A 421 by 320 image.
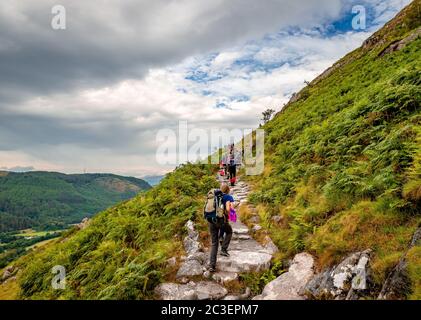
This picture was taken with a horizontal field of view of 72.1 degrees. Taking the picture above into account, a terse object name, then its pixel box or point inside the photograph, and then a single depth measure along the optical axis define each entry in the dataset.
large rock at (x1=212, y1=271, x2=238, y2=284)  7.37
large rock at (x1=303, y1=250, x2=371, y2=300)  5.04
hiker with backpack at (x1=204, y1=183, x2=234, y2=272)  7.86
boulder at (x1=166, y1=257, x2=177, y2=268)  8.22
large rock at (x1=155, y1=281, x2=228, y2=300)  6.77
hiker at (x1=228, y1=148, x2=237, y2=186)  17.64
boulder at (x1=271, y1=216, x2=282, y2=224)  9.92
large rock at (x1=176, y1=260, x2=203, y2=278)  7.75
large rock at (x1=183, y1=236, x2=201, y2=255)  9.09
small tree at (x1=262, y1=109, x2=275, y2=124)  61.51
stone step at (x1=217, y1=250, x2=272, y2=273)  7.65
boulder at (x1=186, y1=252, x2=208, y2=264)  8.40
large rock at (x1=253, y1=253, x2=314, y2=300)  6.05
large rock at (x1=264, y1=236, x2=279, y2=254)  8.37
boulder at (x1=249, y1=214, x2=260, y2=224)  11.08
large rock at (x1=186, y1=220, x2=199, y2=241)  9.92
